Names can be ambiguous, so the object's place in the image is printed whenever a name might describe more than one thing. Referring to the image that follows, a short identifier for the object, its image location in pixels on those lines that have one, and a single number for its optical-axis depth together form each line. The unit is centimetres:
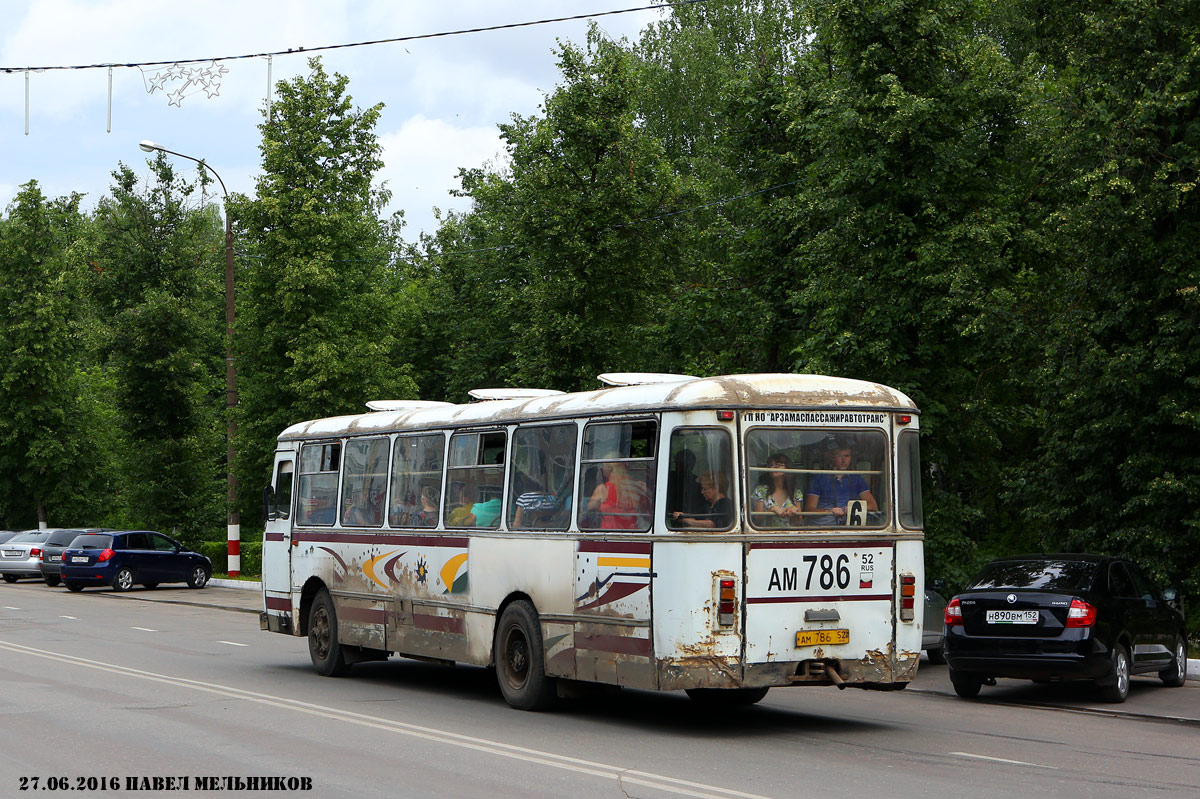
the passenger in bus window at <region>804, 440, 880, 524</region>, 1195
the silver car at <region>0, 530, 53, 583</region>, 4006
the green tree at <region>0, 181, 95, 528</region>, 5044
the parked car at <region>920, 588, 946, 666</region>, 1852
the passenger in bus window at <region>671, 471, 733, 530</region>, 1149
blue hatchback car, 3581
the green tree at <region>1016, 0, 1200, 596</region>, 1989
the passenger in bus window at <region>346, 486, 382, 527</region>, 1612
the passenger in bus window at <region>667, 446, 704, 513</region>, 1155
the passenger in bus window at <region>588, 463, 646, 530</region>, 1198
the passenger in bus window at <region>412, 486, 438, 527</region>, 1497
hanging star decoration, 2148
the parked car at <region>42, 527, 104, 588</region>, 3741
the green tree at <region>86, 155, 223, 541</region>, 4338
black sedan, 1455
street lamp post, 3591
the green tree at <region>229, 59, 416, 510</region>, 3572
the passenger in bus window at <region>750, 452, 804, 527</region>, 1164
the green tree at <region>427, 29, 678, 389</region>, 3459
